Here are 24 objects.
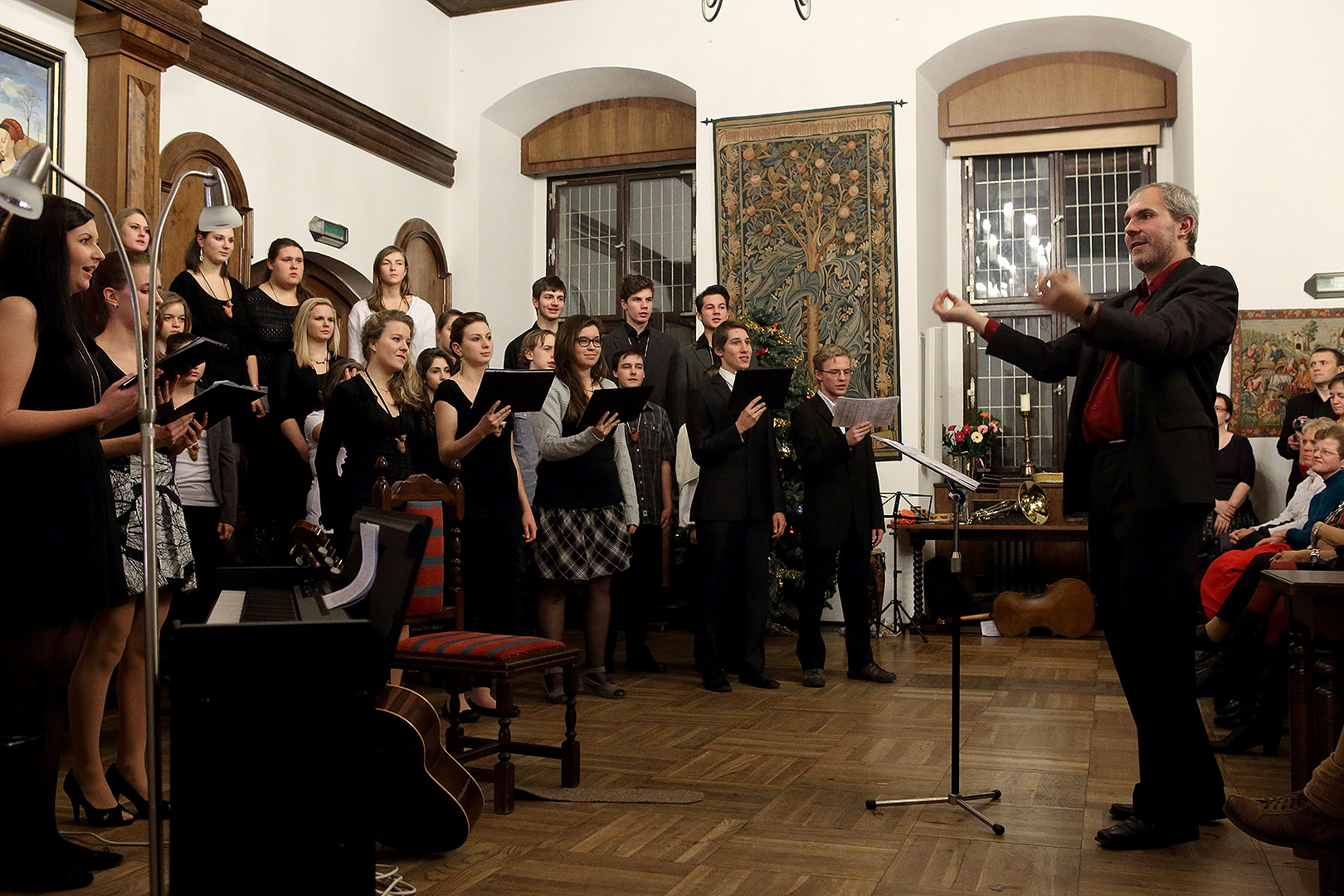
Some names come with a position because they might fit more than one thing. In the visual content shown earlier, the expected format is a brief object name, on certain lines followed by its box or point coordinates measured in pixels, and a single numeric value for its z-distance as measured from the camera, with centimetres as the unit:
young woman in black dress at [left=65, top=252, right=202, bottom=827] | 300
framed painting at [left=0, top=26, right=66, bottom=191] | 516
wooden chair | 326
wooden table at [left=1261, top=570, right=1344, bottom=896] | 277
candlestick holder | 804
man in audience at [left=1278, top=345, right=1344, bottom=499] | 678
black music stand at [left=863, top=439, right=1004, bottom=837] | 325
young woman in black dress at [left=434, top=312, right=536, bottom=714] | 452
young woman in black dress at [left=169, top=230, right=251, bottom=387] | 511
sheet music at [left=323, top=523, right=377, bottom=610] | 216
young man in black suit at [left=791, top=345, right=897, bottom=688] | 538
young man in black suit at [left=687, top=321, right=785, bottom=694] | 530
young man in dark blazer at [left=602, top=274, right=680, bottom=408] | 623
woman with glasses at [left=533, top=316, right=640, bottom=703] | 487
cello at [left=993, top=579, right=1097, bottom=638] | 711
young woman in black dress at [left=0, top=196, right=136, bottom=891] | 252
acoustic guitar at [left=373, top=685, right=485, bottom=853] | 267
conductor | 291
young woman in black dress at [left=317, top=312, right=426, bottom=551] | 421
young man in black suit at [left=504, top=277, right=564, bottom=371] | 608
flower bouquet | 805
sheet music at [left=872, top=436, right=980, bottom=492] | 330
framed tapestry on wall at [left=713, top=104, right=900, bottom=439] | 796
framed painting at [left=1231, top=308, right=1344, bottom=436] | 742
